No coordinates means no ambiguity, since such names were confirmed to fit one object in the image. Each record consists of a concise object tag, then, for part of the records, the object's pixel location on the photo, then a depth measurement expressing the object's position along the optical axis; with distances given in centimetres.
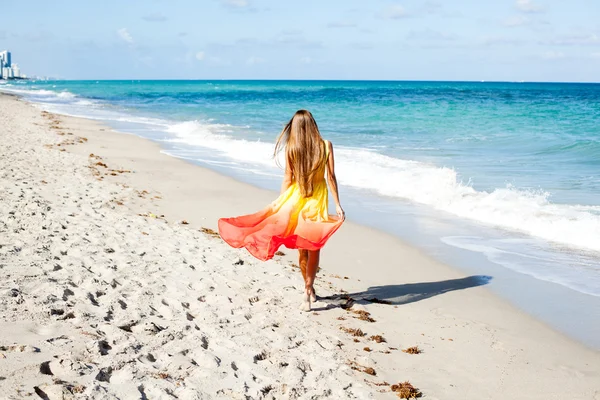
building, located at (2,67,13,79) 16275
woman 512
